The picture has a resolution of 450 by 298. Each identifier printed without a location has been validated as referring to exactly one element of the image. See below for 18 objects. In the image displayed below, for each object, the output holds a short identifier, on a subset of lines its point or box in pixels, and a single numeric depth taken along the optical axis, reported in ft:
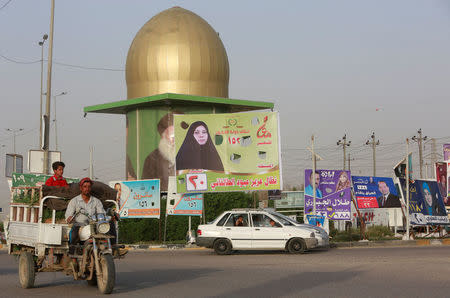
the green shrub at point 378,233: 100.55
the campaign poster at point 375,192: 96.73
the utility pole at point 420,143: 273.75
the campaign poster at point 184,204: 95.04
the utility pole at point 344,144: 282.69
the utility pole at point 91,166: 115.24
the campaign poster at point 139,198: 95.40
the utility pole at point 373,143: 275.30
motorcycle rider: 36.42
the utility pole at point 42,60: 114.77
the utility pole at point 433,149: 270.14
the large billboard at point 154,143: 129.08
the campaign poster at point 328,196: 94.73
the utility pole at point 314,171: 92.79
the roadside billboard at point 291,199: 157.38
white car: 72.95
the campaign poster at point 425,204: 99.04
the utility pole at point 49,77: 81.51
